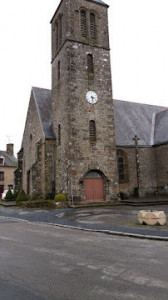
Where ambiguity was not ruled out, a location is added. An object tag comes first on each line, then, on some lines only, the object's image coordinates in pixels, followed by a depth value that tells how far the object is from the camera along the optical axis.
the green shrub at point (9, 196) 23.50
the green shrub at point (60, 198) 16.14
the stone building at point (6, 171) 36.09
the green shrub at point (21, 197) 19.47
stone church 18.19
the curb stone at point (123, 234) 6.79
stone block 8.81
